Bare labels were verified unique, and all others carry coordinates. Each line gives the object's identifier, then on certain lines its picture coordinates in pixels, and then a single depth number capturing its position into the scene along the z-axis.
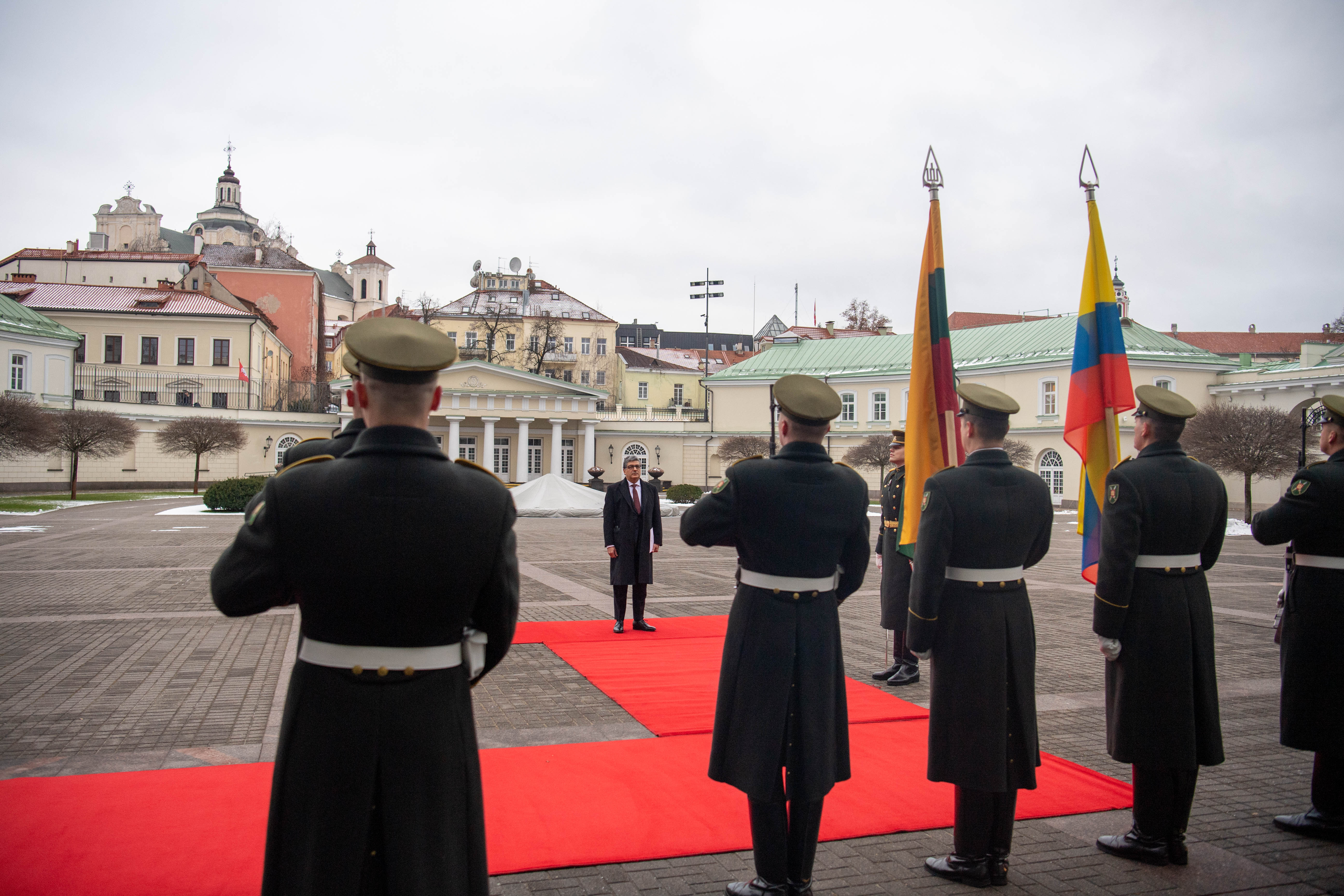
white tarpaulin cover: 33.53
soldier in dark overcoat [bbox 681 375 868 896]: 3.77
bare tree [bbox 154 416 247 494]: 40.59
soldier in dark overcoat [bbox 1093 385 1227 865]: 4.37
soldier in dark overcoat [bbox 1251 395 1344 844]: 4.71
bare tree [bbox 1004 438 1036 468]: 41.84
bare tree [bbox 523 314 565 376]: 73.75
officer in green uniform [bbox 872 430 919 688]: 7.90
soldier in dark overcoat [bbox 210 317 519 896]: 2.51
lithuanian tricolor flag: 5.96
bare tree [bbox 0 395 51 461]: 29.62
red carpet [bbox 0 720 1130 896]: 3.99
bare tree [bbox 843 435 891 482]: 43.31
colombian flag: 5.70
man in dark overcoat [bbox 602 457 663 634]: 10.11
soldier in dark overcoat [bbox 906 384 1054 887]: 4.12
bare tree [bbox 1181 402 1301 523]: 28.80
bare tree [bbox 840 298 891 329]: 83.06
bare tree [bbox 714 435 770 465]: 50.44
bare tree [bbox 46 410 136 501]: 34.91
